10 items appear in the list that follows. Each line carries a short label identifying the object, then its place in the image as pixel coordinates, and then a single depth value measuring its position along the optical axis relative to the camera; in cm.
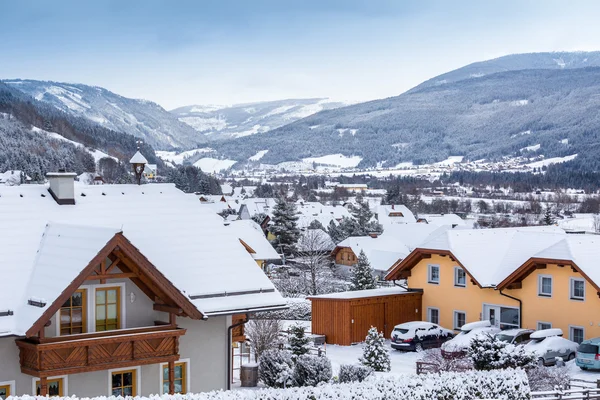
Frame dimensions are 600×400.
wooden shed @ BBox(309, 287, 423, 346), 4081
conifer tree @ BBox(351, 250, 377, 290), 5616
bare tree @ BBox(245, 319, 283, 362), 3359
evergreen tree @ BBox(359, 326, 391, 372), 3155
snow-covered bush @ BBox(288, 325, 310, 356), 3105
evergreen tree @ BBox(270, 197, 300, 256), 9688
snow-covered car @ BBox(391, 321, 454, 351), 3762
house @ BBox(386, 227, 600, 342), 3666
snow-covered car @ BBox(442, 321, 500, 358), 3334
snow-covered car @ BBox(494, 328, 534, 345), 3494
